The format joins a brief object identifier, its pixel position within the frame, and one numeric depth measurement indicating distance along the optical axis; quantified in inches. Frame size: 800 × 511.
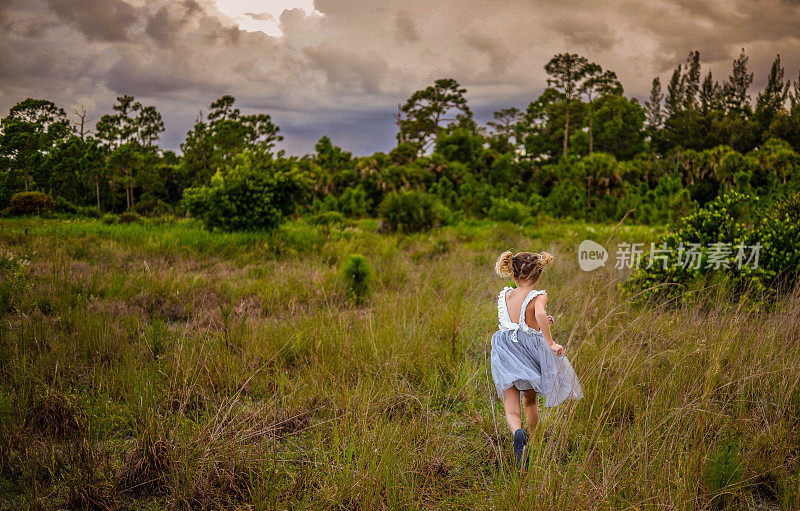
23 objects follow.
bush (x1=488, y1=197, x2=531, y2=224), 695.7
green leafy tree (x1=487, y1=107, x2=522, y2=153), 1540.4
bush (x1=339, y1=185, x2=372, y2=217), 820.6
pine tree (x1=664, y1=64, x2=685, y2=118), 1697.8
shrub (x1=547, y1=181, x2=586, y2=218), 882.1
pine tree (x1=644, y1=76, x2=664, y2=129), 1758.6
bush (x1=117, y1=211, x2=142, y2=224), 520.1
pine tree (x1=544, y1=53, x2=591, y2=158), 1444.4
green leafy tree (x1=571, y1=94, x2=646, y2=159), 1363.2
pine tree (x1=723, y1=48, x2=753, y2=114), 1726.1
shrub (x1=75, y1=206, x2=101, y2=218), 531.2
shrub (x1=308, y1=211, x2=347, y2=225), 590.9
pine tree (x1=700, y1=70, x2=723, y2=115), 1686.6
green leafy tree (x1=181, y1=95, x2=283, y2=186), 745.6
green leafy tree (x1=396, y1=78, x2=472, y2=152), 1642.5
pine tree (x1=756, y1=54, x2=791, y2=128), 1349.4
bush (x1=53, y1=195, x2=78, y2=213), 510.6
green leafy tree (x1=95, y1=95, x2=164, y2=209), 764.6
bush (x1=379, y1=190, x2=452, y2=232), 542.3
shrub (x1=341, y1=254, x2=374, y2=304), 251.9
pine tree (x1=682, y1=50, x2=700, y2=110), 1743.4
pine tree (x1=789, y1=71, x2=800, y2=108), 1384.1
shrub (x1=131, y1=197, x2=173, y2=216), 679.9
